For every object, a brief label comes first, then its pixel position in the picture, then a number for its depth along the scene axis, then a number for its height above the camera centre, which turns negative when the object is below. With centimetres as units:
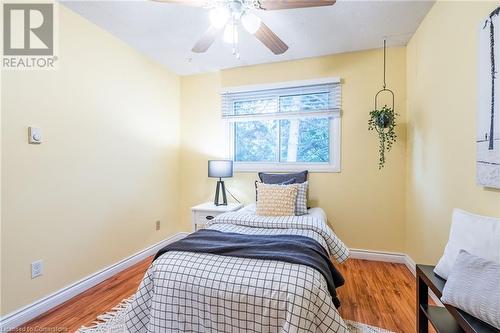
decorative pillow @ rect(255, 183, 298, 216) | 246 -38
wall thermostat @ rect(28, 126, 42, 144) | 184 +20
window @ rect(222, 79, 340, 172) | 303 +49
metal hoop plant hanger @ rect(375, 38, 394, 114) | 281 +82
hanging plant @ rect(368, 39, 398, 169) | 261 +42
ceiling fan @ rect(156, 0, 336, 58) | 159 +101
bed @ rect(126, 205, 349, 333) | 120 -69
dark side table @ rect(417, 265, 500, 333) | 100 -76
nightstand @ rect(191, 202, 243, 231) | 286 -58
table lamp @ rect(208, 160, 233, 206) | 316 -11
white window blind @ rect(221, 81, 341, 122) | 302 +78
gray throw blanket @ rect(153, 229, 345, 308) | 143 -54
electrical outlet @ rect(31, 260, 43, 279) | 185 -80
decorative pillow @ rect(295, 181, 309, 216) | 258 -40
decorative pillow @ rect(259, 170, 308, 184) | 290 -17
